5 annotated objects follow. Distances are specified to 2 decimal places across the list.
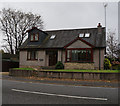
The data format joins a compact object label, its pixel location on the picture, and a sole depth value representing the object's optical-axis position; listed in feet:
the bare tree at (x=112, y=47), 99.66
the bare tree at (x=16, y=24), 101.14
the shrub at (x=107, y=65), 57.96
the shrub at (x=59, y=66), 58.21
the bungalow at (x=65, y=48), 58.10
